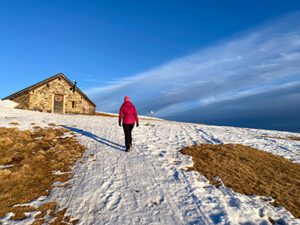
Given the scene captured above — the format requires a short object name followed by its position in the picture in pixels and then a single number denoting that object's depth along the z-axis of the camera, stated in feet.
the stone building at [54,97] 119.44
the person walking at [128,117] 41.24
